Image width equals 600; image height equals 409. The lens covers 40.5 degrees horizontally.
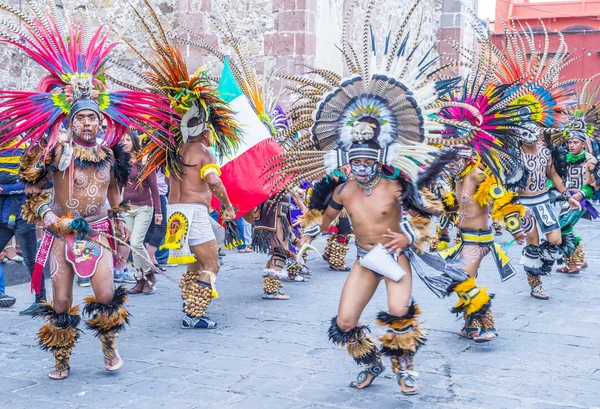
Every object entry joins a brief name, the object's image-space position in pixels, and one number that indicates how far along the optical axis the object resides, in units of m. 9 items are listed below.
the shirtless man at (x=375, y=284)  5.15
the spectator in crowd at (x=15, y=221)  7.66
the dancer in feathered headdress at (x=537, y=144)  7.94
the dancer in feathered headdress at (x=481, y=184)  6.23
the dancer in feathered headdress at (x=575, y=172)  9.36
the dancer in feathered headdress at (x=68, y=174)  5.57
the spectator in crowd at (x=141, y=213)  8.83
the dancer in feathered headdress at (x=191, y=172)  6.97
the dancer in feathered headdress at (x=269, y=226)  8.35
